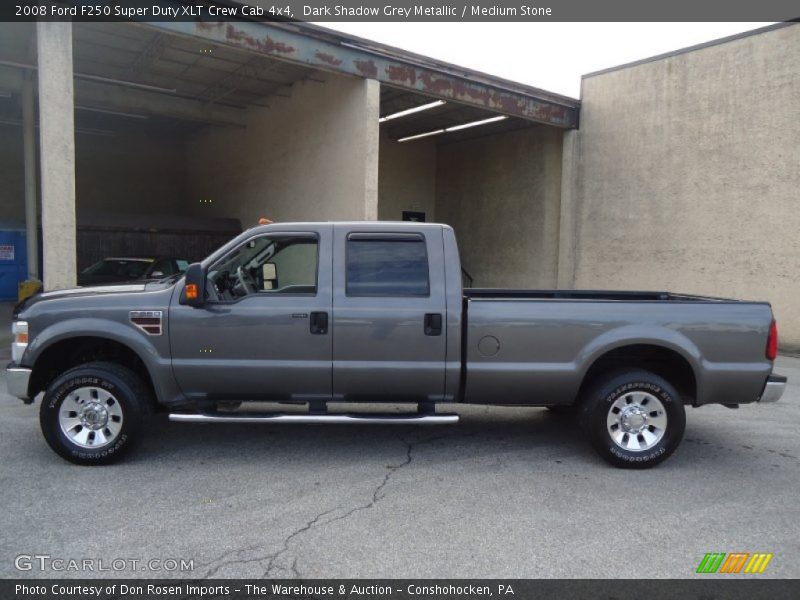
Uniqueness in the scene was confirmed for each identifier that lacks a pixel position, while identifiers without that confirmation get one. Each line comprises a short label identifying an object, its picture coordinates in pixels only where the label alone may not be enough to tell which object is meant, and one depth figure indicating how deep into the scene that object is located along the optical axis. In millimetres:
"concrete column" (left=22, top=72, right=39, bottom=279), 15742
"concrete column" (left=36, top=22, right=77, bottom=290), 8742
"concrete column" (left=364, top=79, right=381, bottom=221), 12328
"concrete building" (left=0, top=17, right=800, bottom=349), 11875
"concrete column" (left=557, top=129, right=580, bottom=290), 16375
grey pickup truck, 4910
